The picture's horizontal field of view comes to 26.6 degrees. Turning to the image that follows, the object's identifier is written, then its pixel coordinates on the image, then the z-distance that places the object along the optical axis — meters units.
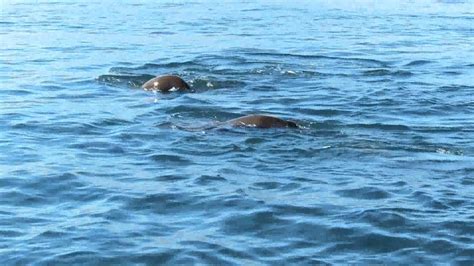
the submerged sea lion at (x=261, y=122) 11.70
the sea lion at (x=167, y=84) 14.86
